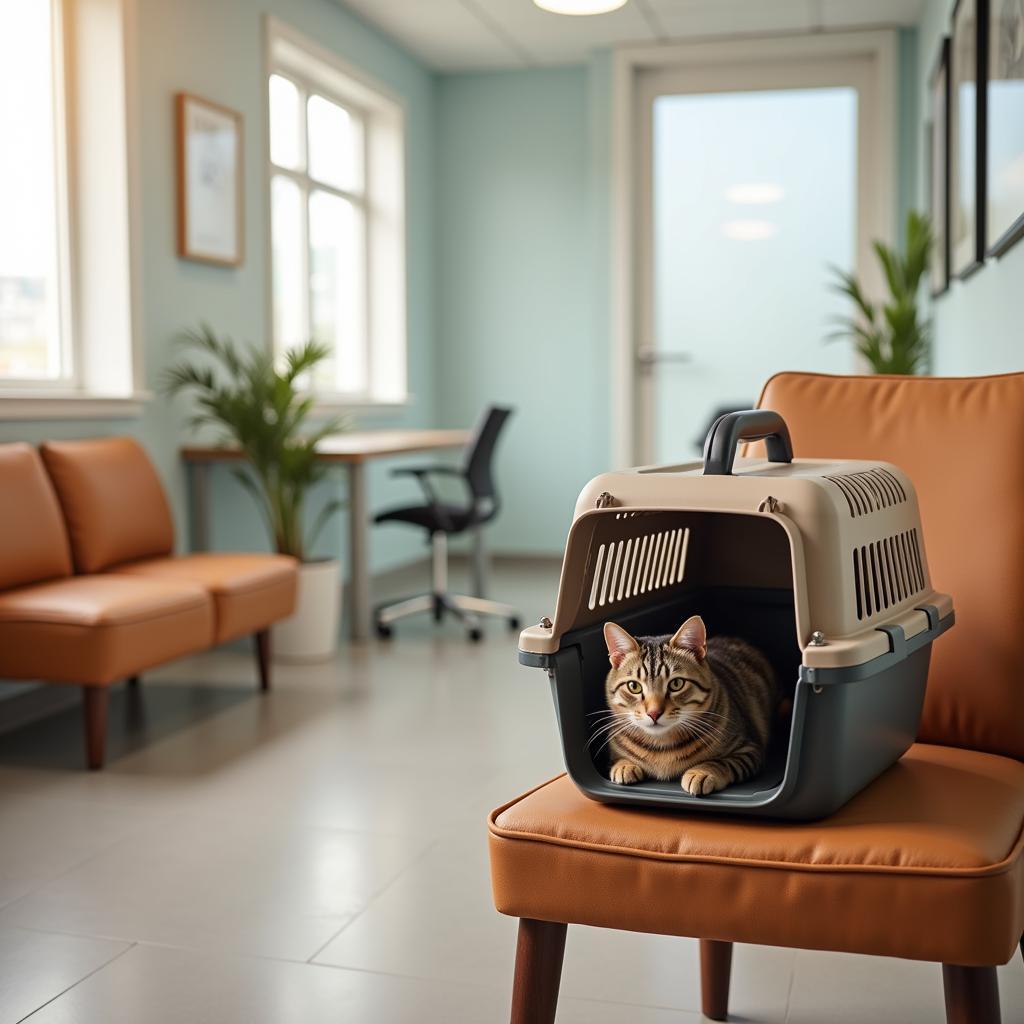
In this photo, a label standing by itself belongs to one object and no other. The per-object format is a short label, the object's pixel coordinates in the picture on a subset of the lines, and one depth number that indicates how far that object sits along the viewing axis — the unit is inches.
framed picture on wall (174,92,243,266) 183.9
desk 184.4
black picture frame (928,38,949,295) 181.0
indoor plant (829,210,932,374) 183.5
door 259.3
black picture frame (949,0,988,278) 132.9
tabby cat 54.4
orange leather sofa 126.0
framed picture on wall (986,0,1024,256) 105.8
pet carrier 50.8
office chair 201.5
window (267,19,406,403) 231.6
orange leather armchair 48.4
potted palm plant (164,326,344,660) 175.2
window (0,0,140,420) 162.6
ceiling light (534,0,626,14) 189.5
